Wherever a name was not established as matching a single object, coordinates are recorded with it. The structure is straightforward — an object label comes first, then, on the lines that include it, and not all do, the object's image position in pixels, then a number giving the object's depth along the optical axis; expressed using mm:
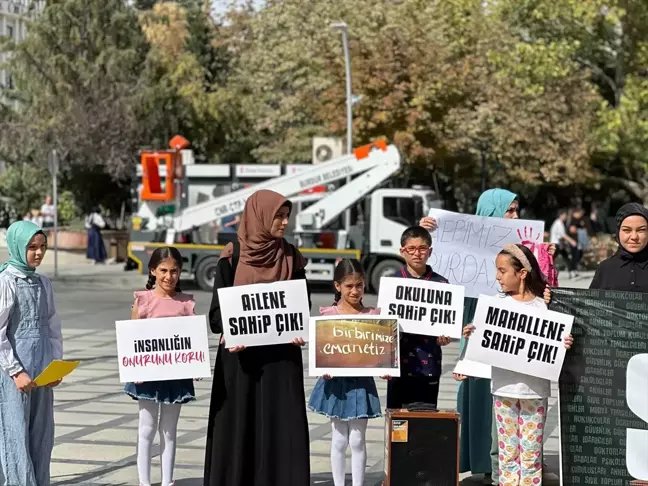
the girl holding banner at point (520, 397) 6527
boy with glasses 6875
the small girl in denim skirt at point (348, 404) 6723
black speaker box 6457
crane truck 24062
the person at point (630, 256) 6555
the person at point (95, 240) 32625
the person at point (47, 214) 35625
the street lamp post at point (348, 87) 28988
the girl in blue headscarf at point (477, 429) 7375
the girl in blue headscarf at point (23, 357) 6309
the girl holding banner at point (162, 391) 6898
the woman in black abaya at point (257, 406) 6418
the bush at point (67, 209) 39875
